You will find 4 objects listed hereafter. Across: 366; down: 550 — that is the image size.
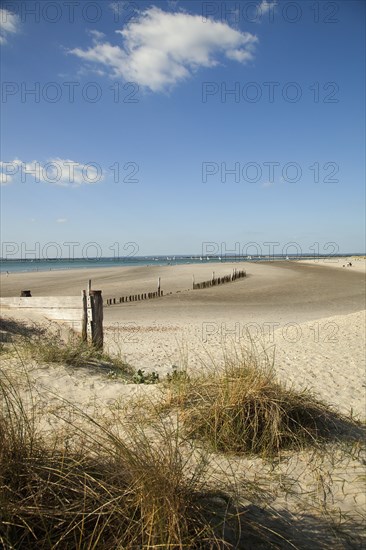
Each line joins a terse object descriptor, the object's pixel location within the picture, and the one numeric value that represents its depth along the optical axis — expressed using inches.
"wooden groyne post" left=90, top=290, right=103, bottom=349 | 327.1
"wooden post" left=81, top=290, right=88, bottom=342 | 324.2
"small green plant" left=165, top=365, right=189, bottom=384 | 194.5
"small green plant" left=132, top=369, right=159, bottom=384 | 220.1
